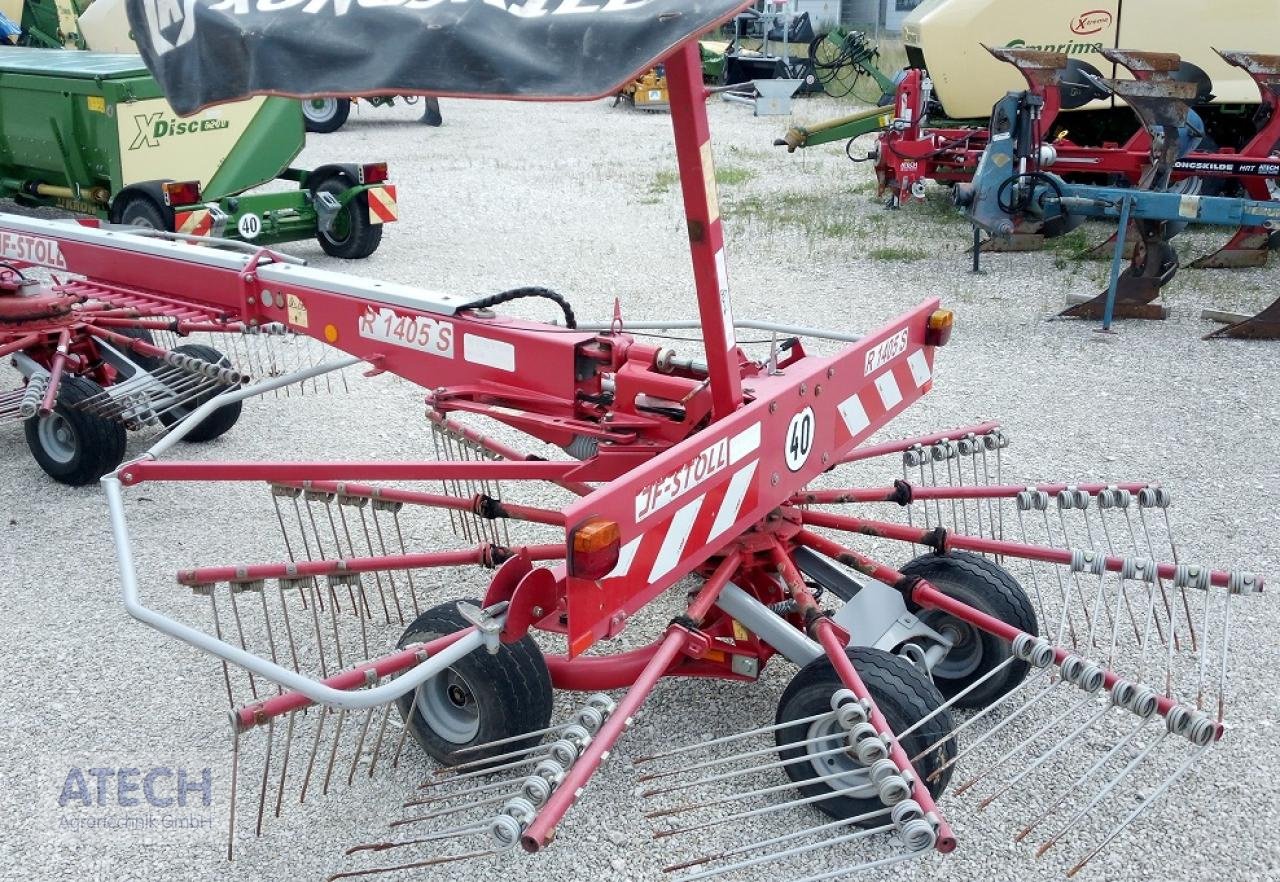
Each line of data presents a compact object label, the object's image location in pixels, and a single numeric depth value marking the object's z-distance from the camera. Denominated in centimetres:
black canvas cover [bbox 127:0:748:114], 199
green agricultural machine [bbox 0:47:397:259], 788
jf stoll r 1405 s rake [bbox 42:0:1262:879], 225
